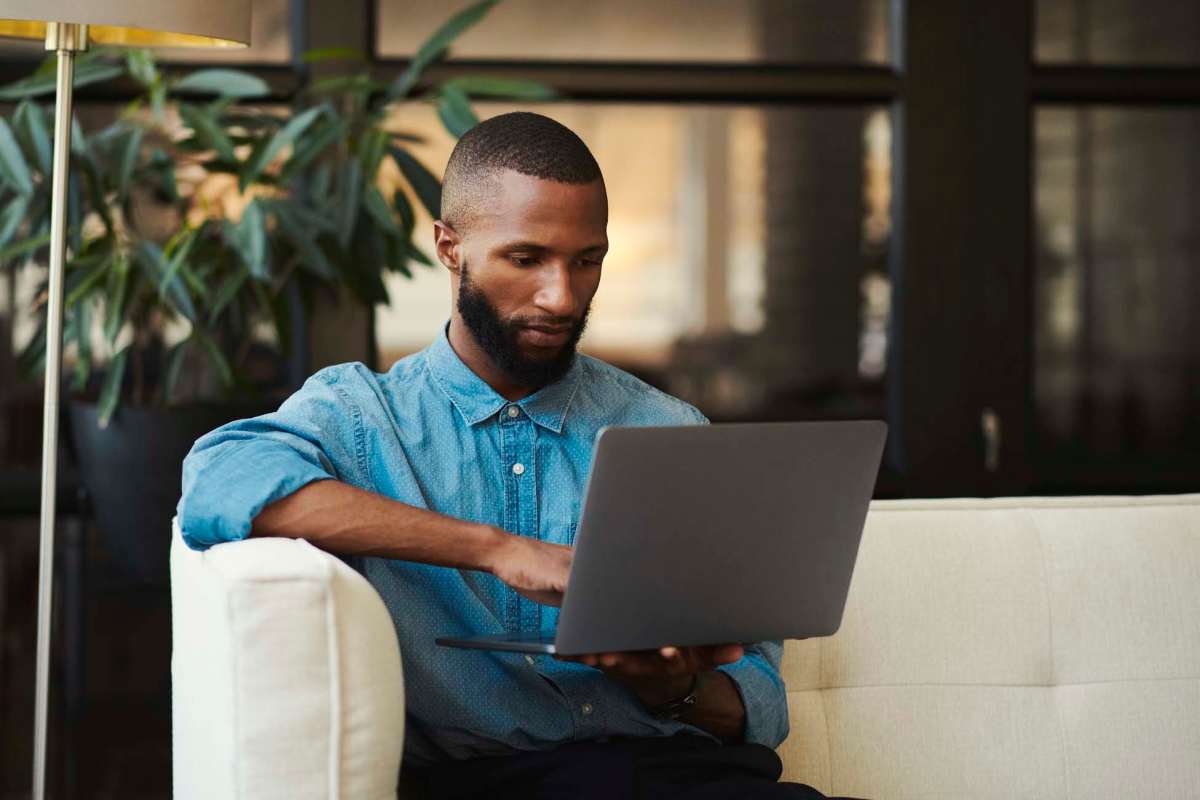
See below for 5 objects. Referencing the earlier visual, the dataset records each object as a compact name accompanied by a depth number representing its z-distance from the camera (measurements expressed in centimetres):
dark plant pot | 257
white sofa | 194
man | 154
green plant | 252
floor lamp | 205
